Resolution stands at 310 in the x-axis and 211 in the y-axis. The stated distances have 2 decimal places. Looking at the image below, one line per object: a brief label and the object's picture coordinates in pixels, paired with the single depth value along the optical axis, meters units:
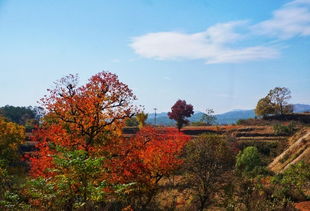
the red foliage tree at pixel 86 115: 22.30
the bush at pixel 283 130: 65.75
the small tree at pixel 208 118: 103.89
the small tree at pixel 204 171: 21.59
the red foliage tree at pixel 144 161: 22.34
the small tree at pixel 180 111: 71.56
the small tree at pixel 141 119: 76.29
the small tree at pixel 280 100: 87.90
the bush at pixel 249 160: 43.88
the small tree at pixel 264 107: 86.00
